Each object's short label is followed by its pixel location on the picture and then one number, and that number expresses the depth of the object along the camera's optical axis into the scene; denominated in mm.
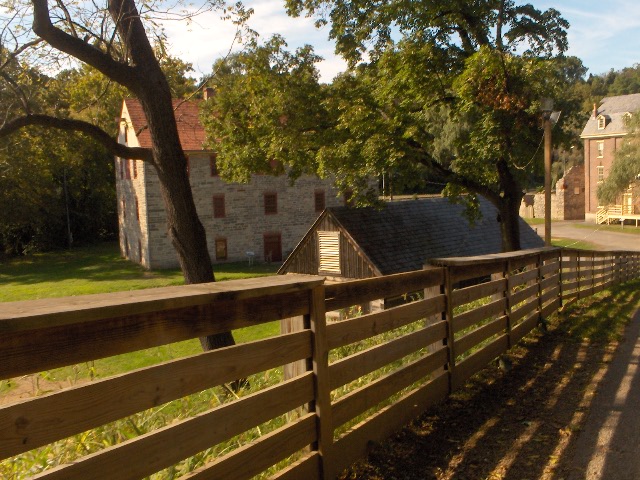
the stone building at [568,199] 64500
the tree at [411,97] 17516
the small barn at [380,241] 26172
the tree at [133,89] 8805
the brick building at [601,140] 60250
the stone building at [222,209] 39750
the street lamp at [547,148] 15469
